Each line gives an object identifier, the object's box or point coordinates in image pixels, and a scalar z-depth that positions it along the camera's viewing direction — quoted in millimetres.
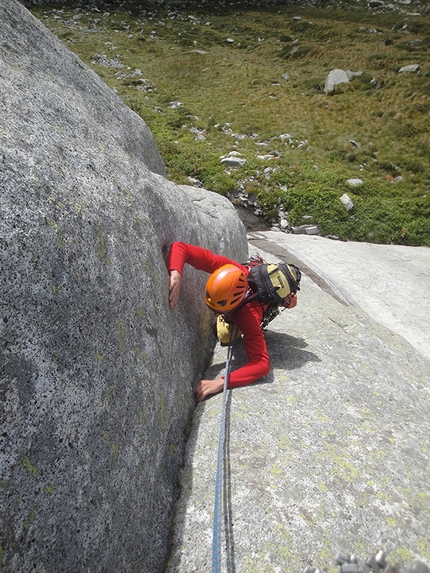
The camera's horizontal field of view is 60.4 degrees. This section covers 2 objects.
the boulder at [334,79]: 40059
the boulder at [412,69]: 39919
